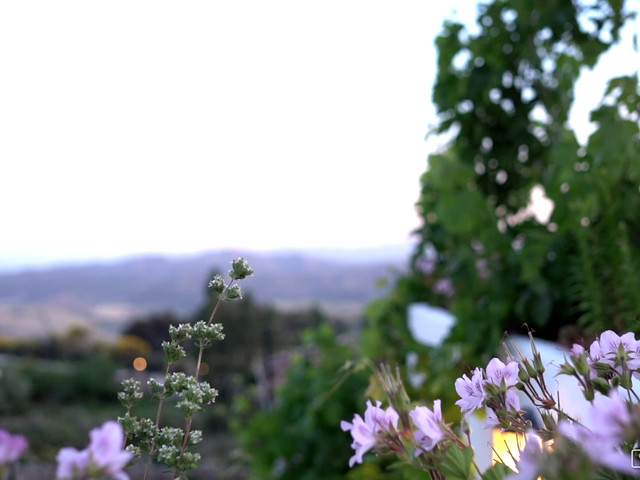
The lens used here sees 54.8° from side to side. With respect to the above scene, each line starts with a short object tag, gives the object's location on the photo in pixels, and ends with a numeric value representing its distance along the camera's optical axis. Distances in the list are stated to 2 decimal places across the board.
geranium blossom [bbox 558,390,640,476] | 0.29
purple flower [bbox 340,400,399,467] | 0.45
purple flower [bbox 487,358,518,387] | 0.50
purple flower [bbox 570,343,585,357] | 0.47
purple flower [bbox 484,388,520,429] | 0.51
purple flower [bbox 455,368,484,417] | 0.51
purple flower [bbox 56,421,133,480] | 0.32
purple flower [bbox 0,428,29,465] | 0.29
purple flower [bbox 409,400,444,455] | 0.44
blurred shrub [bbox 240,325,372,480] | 2.36
